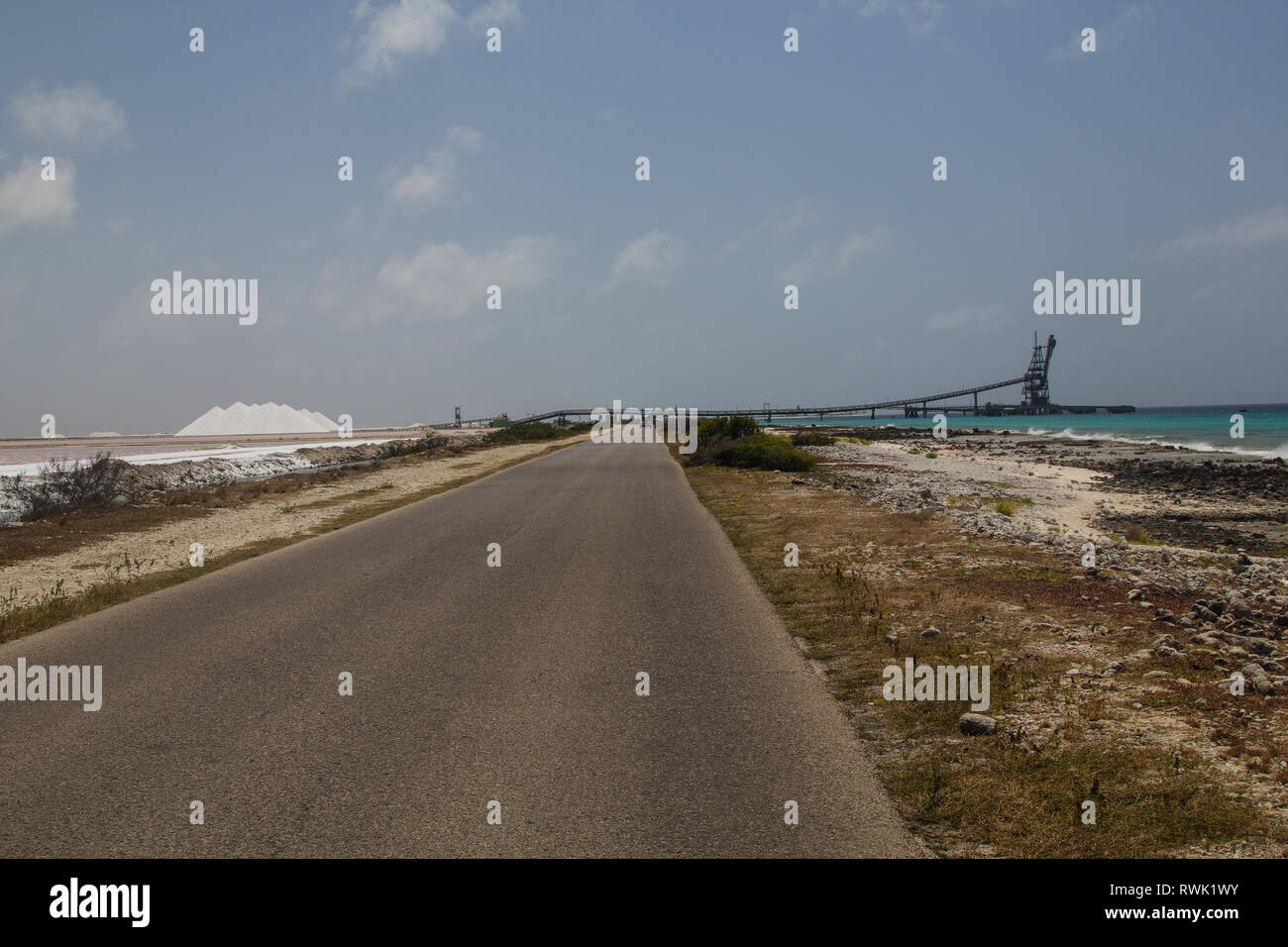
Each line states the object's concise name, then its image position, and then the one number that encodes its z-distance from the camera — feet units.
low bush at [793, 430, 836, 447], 193.71
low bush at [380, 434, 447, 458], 203.10
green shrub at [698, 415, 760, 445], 157.99
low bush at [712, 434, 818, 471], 116.78
